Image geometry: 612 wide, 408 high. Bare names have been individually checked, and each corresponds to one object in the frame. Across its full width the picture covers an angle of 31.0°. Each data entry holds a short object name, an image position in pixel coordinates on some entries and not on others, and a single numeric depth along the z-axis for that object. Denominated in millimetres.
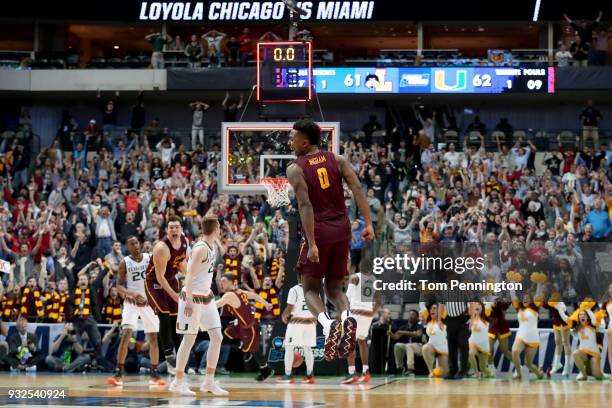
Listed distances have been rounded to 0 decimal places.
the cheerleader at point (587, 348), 20438
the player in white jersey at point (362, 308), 20031
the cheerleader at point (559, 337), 21422
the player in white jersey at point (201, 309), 14711
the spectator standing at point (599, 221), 25641
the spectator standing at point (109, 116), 37219
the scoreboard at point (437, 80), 34750
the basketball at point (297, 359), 21109
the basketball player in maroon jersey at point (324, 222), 10742
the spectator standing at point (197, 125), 34688
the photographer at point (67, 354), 22641
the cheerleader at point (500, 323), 21469
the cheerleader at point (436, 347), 21270
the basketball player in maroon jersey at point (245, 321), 19266
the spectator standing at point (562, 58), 35500
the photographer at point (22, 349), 22844
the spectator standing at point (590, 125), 33719
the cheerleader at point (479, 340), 21281
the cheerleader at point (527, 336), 20984
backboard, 20781
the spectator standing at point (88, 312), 22797
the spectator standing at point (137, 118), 36250
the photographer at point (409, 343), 22000
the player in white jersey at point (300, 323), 19625
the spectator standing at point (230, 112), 34169
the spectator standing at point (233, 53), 37375
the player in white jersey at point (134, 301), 17578
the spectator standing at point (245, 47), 37375
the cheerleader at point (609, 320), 20375
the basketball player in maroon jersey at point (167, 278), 16078
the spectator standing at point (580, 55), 35469
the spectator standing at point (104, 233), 26375
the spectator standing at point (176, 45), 38656
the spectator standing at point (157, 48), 37500
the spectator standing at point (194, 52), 37400
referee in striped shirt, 21078
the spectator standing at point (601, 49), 35688
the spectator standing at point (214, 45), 37125
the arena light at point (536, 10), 37312
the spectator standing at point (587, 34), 35406
